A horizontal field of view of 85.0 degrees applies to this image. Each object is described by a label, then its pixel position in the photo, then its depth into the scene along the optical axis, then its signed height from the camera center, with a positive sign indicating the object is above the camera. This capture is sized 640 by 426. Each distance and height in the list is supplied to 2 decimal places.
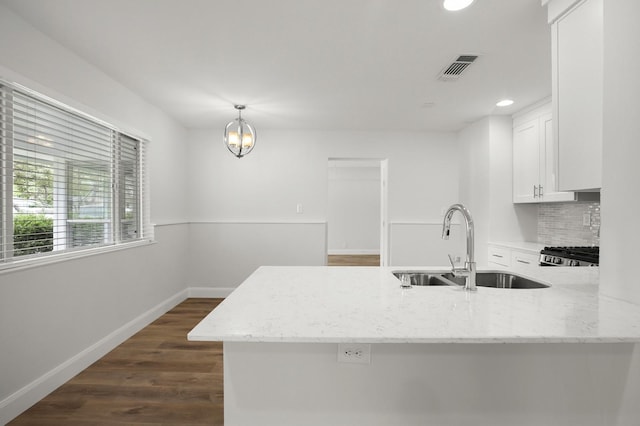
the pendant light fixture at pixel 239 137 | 3.71 +0.81
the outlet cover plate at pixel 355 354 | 1.25 -0.50
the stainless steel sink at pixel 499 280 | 1.89 -0.37
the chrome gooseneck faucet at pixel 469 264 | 1.54 -0.23
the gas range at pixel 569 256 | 2.59 -0.34
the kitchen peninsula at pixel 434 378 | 1.21 -0.58
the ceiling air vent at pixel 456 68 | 2.62 +1.16
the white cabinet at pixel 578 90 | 1.58 +0.60
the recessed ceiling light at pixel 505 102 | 3.60 +1.17
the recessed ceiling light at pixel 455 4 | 1.88 +1.14
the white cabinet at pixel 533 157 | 3.57 +0.62
